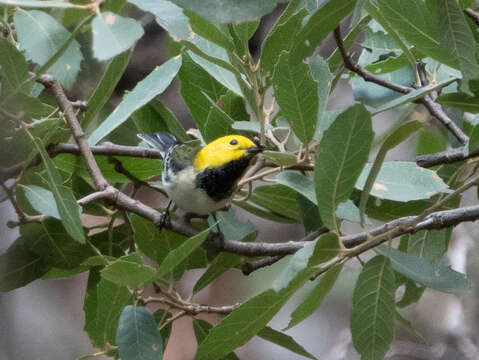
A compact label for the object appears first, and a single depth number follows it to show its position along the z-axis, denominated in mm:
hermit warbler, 3878
